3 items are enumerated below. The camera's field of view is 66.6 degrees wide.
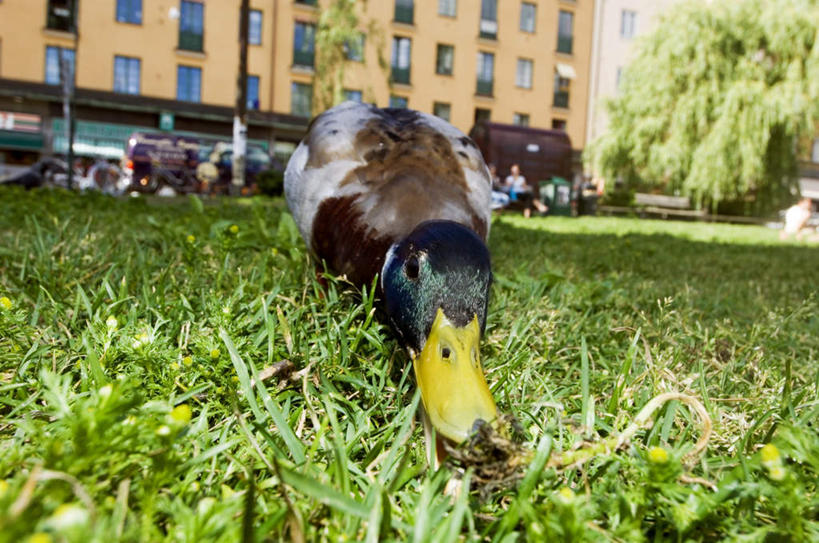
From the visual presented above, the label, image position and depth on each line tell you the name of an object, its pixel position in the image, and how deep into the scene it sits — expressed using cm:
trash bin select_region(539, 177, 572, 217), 1491
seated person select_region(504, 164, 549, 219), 1369
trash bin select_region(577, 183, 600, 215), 1702
